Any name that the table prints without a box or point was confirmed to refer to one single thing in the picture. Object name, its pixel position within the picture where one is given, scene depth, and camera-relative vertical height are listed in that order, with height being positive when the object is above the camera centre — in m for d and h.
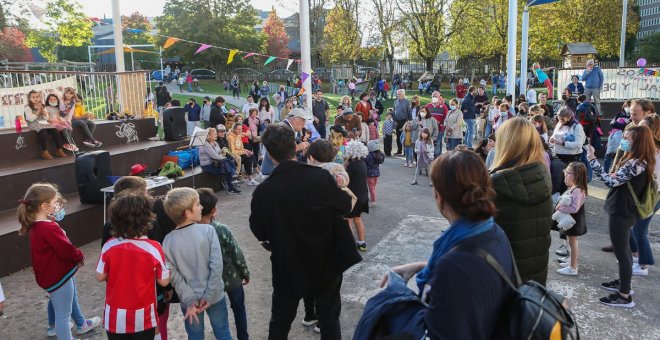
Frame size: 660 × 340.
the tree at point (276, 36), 57.23 +6.83
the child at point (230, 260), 3.87 -1.28
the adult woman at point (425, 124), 12.61 -0.85
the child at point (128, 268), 3.32 -1.13
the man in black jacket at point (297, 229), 3.24 -0.90
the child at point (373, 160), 8.66 -1.18
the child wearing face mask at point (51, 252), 3.93 -1.19
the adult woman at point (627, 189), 4.74 -1.02
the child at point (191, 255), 3.54 -1.12
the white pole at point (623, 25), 25.42 +3.09
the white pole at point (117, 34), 12.90 +1.72
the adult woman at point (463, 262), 1.72 -0.63
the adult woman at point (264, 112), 14.27 -0.48
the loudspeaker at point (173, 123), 11.72 -0.59
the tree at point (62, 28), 33.28 +4.98
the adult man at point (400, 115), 15.07 -0.72
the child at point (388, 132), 14.38 -1.16
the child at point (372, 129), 13.40 -0.99
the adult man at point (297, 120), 8.09 -0.44
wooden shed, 29.06 +1.93
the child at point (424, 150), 11.21 -1.33
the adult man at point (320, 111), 14.95 -0.52
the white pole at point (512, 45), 13.56 +1.18
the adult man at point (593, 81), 14.47 +0.13
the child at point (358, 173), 6.81 -1.12
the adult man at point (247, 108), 15.04 -0.36
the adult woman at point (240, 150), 11.49 -1.25
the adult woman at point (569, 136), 7.80 -0.78
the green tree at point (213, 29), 46.91 +6.56
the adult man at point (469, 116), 15.65 -0.84
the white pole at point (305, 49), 12.08 +1.12
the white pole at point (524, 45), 14.73 +1.27
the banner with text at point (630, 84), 15.58 +0.02
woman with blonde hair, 2.96 -0.64
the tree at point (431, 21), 37.97 +5.37
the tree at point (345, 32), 41.16 +5.14
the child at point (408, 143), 12.84 -1.34
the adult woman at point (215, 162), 10.52 -1.37
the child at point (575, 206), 5.62 -1.35
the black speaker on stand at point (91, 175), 7.50 -1.14
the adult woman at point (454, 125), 12.85 -0.91
